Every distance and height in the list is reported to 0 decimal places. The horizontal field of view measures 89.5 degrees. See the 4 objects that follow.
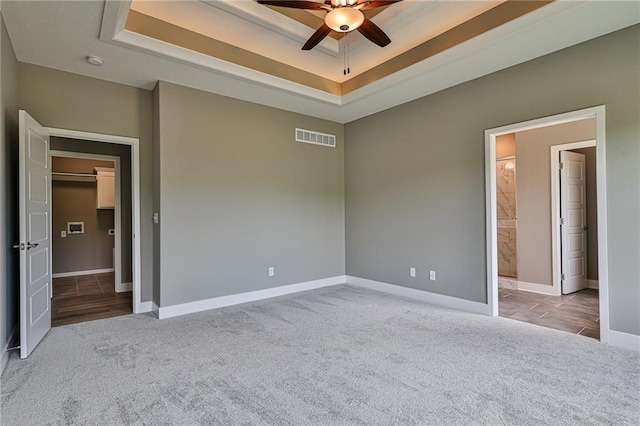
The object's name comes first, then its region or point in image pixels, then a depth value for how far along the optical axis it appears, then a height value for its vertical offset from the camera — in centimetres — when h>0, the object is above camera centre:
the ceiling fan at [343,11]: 271 +173
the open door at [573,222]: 492 -18
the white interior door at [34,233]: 278 -15
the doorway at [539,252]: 307 -61
